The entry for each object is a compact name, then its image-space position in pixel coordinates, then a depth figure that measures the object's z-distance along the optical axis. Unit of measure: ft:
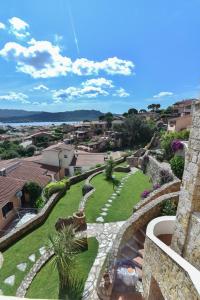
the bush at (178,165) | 45.09
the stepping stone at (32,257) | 33.02
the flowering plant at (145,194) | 44.56
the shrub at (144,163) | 75.82
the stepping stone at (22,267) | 31.35
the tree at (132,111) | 314.96
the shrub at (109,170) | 66.74
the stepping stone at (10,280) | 29.11
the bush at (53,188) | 57.72
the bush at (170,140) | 65.92
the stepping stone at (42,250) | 34.10
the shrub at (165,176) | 48.49
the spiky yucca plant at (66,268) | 23.85
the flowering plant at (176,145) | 58.88
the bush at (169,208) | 31.24
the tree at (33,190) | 65.67
